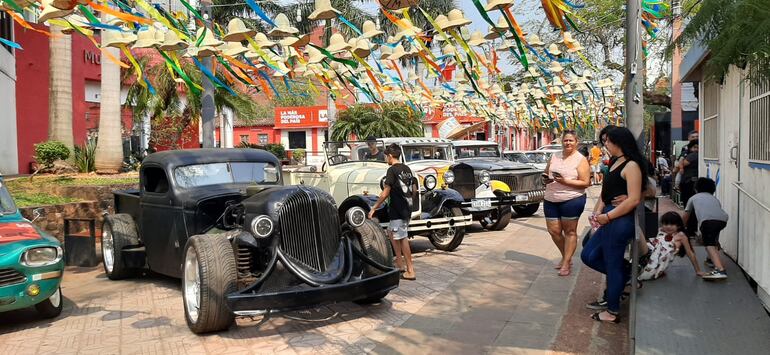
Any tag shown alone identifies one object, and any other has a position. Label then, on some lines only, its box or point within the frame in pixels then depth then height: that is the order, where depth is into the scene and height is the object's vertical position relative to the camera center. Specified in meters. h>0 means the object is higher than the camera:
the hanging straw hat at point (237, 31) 6.97 +1.44
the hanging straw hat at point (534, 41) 9.27 +1.72
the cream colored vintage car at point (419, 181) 9.05 -0.39
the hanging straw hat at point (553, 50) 10.30 +1.77
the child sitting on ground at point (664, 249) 6.14 -0.94
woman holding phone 7.13 -0.39
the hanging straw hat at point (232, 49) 8.08 +1.45
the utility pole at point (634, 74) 6.33 +0.83
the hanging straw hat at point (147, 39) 6.83 +1.35
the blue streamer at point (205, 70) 7.79 +1.18
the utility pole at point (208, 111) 11.59 +0.91
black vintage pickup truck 5.37 -0.82
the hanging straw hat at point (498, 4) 5.39 +1.33
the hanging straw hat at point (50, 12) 5.68 +1.39
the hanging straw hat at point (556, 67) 12.75 +1.84
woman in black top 5.38 -0.54
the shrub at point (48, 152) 14.27 +0.22
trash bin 9.00 -1.28
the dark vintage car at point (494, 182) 11.77 -0.53
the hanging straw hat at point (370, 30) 8.01 +1.66
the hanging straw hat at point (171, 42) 6.85 +1.31
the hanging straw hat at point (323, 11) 6.26 +1.49
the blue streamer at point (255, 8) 6.43 +1.61
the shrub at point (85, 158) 15.00 +0.08
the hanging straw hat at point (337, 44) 7.83 +1.44
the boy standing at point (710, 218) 6.25 -0.67
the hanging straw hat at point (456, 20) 6.89 +1.53
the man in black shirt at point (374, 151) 11.26 +0.13
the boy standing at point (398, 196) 7.26 -0.45
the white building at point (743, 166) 5.76 -0.14
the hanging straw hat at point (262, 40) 8.34 +1.62
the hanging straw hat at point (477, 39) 8.32 +1.58
